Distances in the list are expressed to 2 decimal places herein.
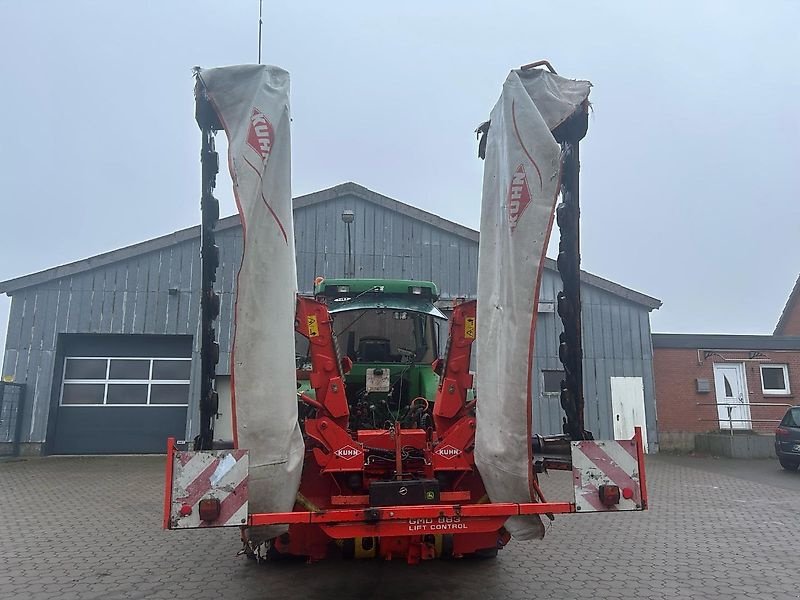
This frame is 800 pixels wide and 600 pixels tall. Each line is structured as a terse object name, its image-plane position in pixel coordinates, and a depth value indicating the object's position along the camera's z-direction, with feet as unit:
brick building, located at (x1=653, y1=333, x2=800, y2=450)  61.41
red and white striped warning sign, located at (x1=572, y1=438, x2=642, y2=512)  12.78
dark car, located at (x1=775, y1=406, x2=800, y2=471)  46.29
